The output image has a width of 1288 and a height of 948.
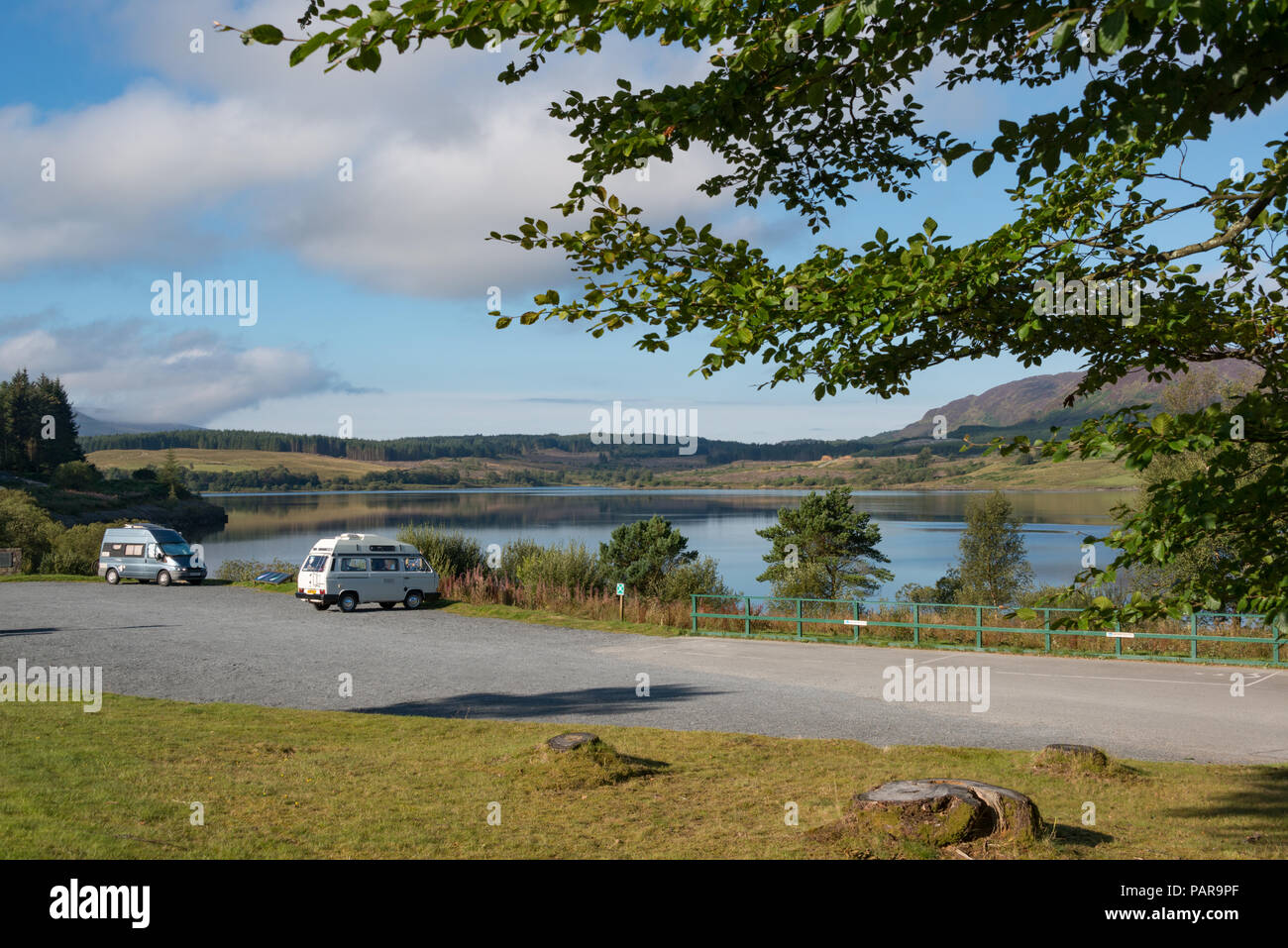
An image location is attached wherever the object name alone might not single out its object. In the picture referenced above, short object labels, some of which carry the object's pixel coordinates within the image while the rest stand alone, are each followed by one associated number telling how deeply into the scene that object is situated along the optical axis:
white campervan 25.66
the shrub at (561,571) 27.66
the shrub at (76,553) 38.16
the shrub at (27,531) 40.00
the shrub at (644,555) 30.08
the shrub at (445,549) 29.91
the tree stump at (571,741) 8.70
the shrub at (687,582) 29.55
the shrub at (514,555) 30.34
